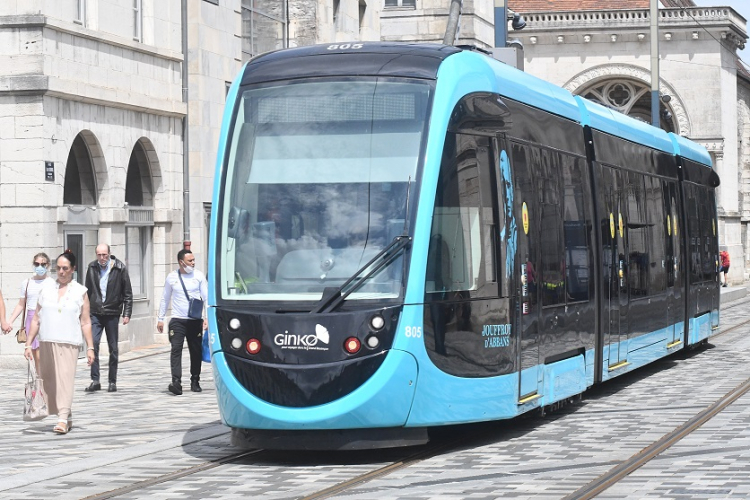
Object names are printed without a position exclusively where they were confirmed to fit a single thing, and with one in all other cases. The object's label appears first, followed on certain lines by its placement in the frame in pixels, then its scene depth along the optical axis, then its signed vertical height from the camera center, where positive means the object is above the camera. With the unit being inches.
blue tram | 436.1 +9.7
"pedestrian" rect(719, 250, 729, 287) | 1944.3 +18.0
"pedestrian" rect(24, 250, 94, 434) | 543.8 -17.6
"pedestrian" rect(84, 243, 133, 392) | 725.3 -3.2
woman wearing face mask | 652.1 -0.3
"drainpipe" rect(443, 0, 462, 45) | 847.1 +138.2
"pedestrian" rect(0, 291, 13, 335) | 574.6 -11.4
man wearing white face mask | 694.5 -11.5
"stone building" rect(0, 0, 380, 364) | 867.4 +97.0
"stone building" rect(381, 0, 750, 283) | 2351.1 +320.1
